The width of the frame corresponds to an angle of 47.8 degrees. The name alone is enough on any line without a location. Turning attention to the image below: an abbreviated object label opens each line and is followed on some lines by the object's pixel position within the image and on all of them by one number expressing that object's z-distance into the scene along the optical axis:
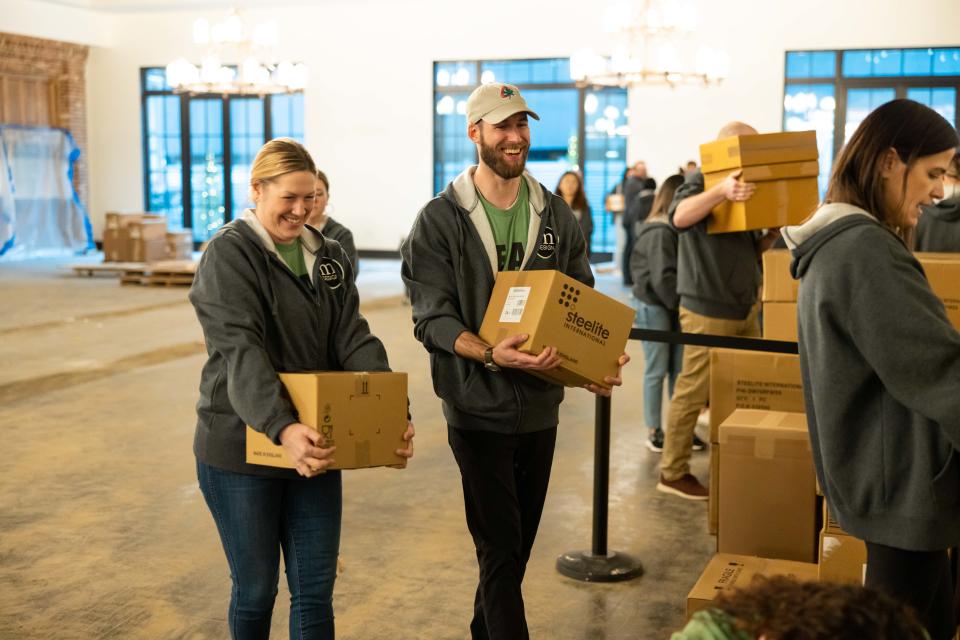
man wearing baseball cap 2.55
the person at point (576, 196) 10.87
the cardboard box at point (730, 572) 2.91
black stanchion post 3.72
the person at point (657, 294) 5.00
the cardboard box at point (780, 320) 3.74
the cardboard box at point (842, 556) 2.86
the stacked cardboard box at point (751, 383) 3.95
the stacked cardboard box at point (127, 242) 15.41
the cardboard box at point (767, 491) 3.33
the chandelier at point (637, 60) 11.87
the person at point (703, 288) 4.18
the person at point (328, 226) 4.14
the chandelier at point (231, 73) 12.97
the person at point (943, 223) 4.57
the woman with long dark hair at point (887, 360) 1.76
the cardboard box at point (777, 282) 3.69
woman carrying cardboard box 2.21
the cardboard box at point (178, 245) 15.63
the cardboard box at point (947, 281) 3.09
